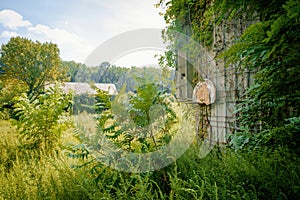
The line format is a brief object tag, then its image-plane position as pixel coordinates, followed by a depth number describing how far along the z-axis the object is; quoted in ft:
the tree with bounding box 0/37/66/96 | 53.16
